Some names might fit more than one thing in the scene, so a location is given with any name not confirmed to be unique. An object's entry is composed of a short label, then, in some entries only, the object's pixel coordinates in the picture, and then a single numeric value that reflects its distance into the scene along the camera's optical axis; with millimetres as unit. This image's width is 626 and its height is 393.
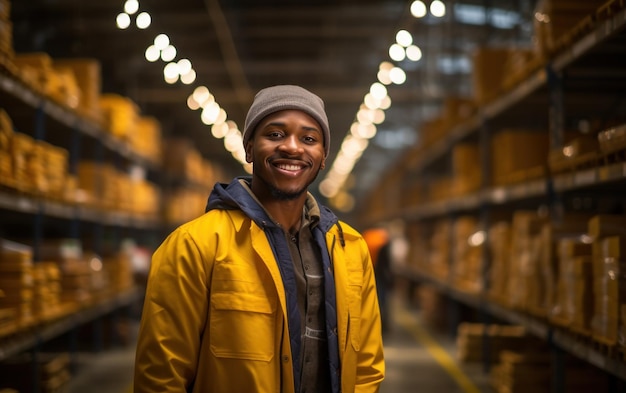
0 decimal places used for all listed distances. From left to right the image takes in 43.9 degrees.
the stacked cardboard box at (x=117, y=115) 11130
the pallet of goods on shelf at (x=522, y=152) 8336
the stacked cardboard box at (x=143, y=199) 12953
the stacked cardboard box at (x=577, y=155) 5700
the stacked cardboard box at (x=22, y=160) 6676
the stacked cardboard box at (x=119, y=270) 11344
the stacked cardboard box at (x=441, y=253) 12708
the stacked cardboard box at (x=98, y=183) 10156
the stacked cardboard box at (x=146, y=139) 13045
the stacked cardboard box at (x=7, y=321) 6057
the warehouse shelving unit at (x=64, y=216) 6717
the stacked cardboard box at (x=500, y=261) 8531
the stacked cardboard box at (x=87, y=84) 9773
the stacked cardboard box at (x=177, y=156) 18219
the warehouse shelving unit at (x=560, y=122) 5266
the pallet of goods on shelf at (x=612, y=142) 4922
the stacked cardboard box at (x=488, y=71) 9672
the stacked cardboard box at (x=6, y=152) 6371
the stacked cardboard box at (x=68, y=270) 8945
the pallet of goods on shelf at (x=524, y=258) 7102
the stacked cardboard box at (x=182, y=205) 17188
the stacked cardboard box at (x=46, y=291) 7301
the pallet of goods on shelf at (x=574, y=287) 5641
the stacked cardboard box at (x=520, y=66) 7145
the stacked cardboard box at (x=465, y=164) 10945
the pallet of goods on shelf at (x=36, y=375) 7066
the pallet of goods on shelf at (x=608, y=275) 4926
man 2874
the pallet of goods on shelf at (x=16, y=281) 6613
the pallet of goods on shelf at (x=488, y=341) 9641
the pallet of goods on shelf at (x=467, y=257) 10297
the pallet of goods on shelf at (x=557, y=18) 6605
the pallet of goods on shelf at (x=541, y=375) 7188
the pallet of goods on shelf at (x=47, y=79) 7153
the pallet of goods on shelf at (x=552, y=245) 6543
